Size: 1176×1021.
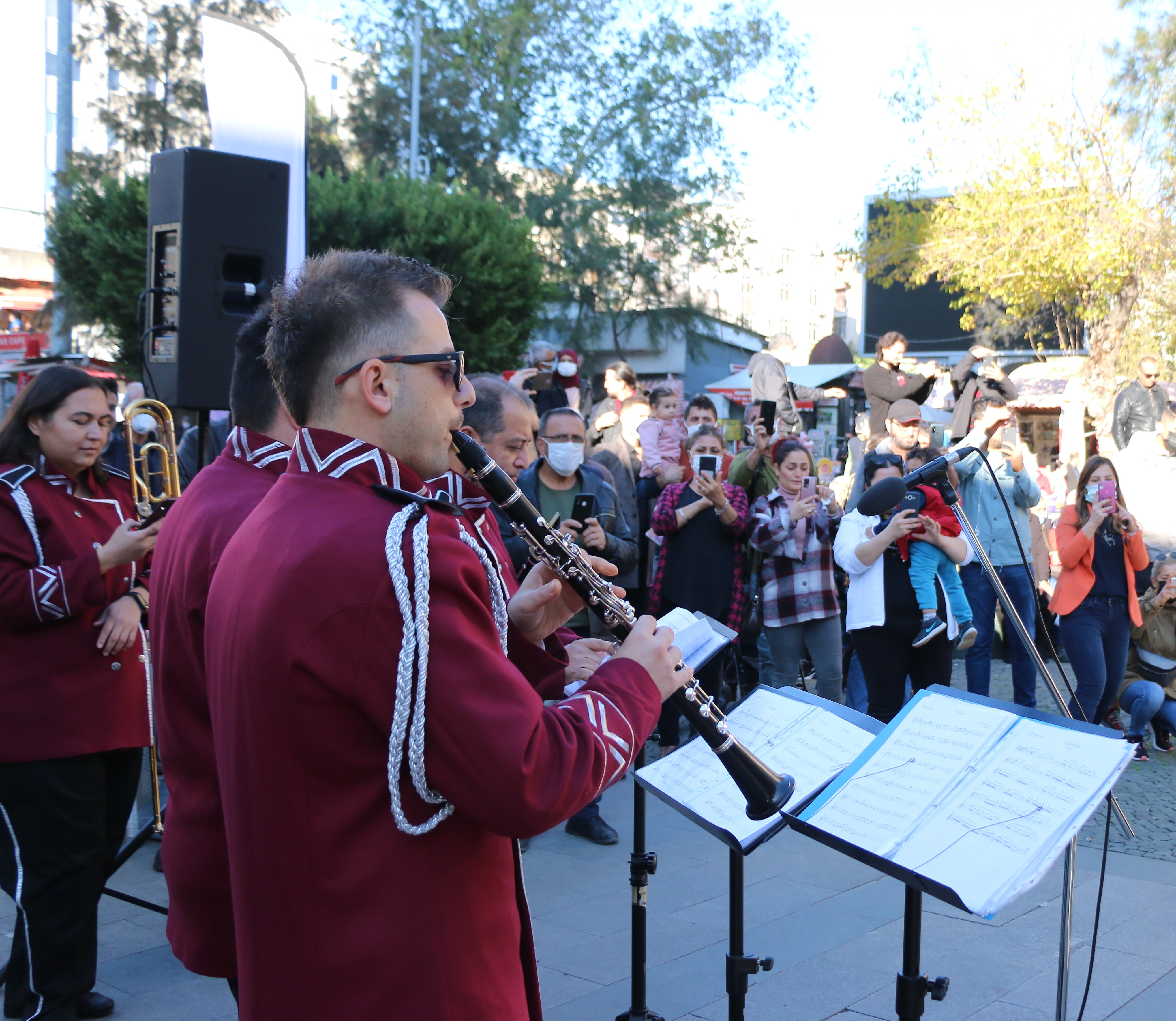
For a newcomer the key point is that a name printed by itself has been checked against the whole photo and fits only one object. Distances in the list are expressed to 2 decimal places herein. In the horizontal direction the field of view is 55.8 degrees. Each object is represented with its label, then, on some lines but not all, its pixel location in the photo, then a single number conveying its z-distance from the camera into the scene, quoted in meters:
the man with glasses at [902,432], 7.22
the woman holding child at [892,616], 5.45
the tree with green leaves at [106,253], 15.79
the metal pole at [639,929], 3.24
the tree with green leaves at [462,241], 16.53
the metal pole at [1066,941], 2.51
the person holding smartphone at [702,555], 6.29
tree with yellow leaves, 16.91
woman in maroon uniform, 3.28
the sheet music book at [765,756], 2.38
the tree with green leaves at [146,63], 23.47
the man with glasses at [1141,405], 11.32
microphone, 2.76
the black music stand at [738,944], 2.66
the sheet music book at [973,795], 1.84
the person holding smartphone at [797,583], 6.30
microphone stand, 2.52
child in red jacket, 5.39
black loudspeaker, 5.17
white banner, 5.62
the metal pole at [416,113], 21.28
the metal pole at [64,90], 11.65
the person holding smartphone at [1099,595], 6.60
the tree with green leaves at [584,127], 22.16
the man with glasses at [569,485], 5.55
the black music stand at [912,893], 1.92
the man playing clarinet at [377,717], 1.50
